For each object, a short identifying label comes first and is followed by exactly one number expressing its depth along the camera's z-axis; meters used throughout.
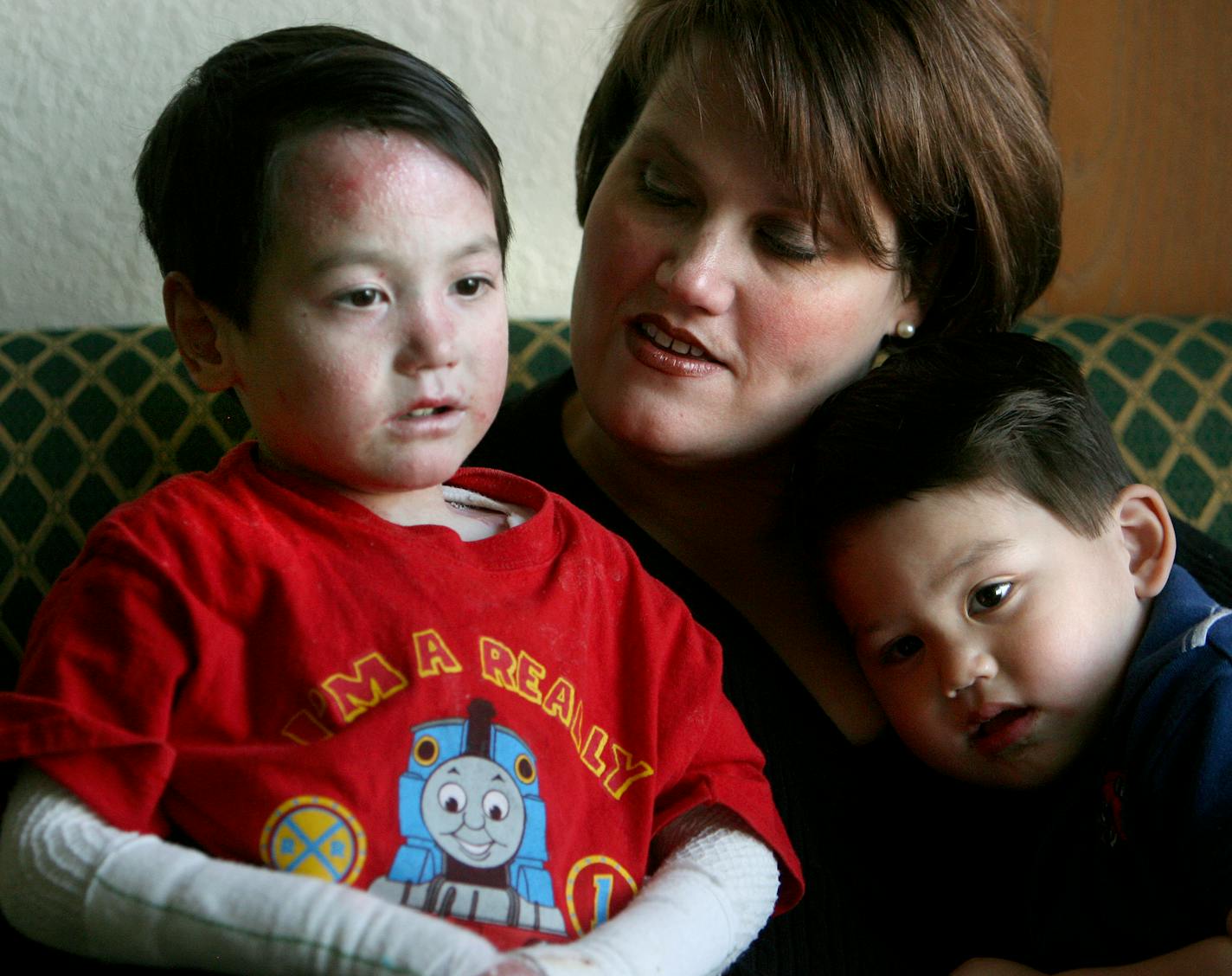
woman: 1.31
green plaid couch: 1.45
